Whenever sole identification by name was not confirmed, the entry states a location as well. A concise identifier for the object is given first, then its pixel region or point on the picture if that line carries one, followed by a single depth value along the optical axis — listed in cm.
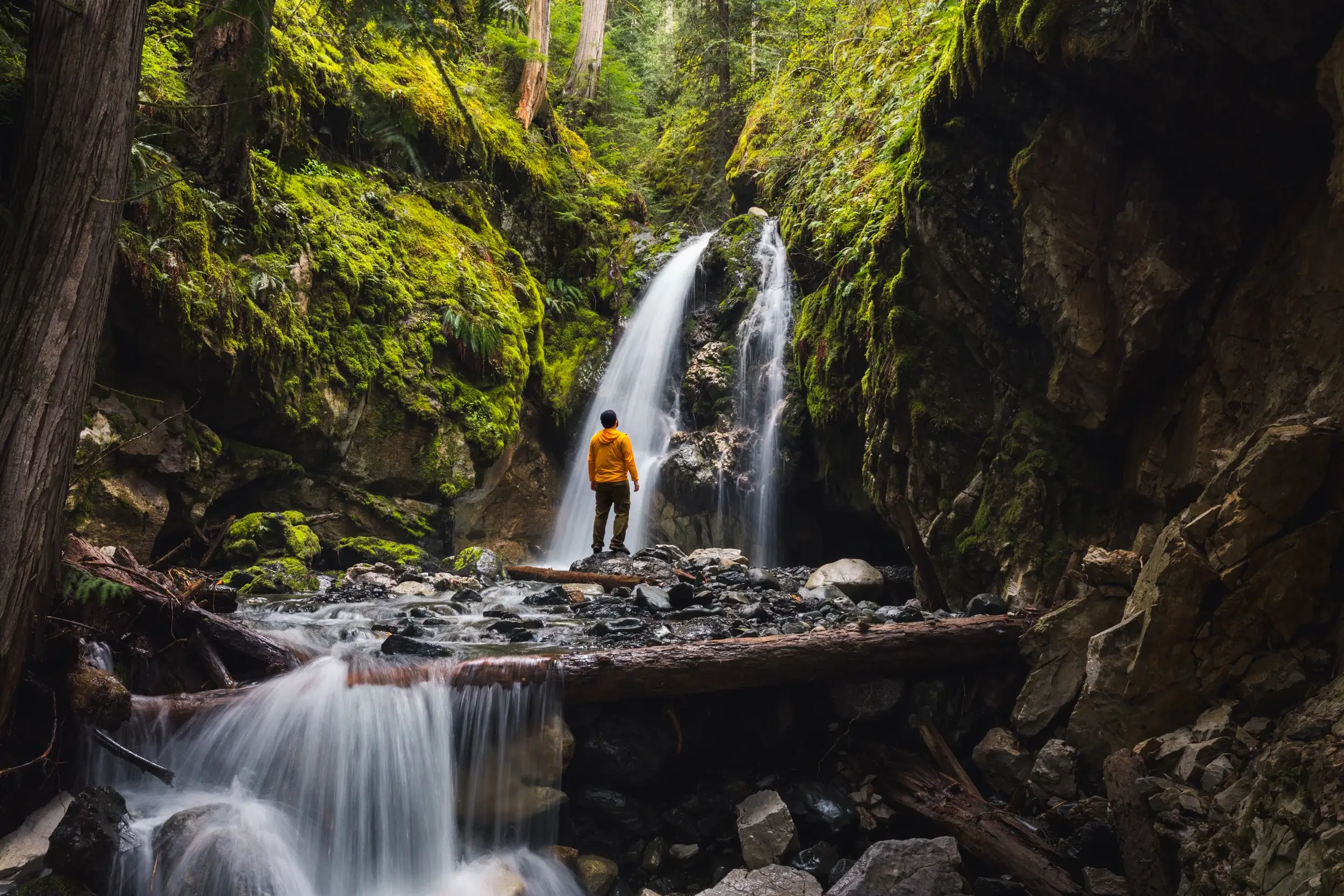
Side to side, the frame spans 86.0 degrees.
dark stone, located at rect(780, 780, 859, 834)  409
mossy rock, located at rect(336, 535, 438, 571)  911
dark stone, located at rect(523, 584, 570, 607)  734
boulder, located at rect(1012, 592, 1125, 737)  416
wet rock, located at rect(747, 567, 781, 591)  833
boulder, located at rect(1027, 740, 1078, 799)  379
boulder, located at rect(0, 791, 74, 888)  292
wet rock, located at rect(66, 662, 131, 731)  346
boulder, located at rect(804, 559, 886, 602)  832
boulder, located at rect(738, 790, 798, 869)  391
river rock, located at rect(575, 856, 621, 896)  387
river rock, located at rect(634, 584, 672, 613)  676
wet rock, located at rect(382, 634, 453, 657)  495
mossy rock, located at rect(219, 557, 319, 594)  742
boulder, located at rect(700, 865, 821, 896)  354
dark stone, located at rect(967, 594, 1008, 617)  553
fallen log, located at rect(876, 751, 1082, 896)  337
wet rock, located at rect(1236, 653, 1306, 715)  298
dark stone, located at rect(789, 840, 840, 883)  381
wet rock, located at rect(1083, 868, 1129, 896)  313
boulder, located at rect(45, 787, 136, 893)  289
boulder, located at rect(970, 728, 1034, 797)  416
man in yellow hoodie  1048
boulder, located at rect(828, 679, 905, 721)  457
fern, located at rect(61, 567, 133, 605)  351
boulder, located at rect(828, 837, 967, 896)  334
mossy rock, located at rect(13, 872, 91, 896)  279
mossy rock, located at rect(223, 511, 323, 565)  807
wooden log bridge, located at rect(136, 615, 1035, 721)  416
